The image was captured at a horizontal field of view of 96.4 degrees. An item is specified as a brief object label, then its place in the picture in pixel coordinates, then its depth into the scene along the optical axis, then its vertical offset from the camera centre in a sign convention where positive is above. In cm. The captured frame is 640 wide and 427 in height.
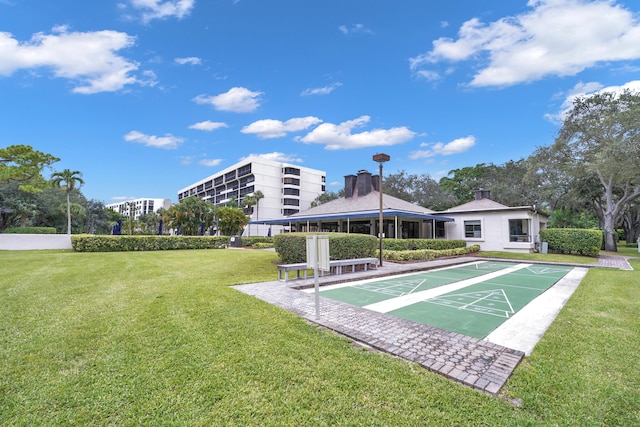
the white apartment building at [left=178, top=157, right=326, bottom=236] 6069 +862
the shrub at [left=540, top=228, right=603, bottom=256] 1677 -133
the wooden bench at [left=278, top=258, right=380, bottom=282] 833 -147
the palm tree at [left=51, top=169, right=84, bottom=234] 2511 +426
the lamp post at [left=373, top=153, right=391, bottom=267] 1107 +248
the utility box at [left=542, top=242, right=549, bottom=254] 1812 -179
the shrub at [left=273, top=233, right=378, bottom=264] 1105 -95
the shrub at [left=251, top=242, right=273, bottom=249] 2798 -221
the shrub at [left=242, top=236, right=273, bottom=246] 3072 -181
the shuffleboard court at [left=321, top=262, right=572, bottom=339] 492 -177
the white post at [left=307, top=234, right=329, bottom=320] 464 -52
